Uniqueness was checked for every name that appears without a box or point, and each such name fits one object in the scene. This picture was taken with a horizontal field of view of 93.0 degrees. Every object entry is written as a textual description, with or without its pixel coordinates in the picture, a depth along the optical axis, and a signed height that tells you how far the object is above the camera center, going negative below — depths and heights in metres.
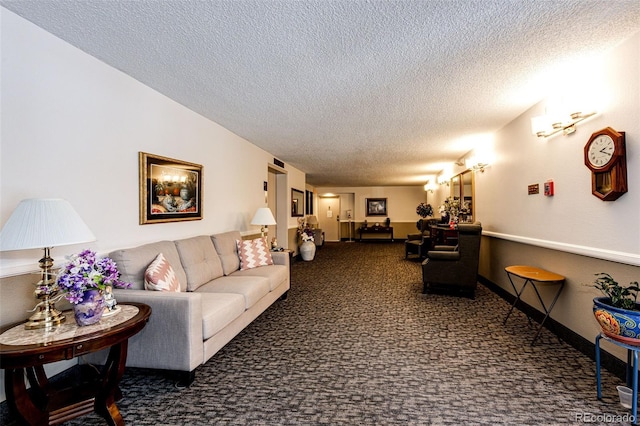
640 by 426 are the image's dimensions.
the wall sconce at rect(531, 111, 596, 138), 2.65 +0.83
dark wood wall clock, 2.19 +0.37
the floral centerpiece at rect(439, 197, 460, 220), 6.55 +0.11
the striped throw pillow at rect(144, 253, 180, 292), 2.38 -0.51
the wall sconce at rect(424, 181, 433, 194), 10.13 +0.85
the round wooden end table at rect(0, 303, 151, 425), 1.51 -0.83
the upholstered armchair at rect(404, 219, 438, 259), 7.68 -0.76
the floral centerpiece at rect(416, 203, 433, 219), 9.16 +0.08
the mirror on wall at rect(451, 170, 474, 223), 6.06 +0.40
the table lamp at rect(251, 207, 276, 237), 4.77 -0.07
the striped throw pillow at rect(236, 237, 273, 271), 4.00 -0.55
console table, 12.63 -0.72
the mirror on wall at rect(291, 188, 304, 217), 7.94 +0.29
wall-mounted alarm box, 3.11 +0.24
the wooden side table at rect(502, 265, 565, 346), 2.79 -0.61
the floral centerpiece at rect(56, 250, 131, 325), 1.71 -0.40
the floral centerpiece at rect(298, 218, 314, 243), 8.09 -0.53
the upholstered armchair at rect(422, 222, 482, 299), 4.28 -0.75
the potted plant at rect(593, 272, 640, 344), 1.75 -0.62
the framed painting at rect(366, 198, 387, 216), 12.97 +0.29
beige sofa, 2.12 -0.74
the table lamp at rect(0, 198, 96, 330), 1.61 -0.11
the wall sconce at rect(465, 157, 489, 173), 5.18 +0.85
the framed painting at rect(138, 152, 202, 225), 2.91 +0.27
